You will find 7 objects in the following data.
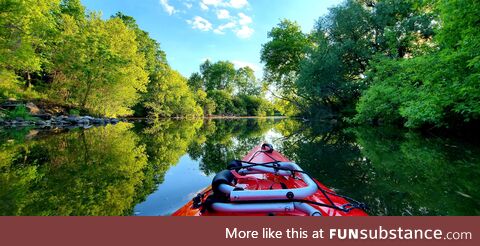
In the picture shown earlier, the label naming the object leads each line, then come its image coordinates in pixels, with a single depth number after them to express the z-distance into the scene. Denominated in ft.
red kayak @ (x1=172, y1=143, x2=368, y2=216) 6.31
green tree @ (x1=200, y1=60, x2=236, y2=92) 215.31
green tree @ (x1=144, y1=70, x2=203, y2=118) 114.62
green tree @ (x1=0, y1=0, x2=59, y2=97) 41.75
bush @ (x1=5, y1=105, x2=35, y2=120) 45.96
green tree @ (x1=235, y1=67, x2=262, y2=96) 224.53
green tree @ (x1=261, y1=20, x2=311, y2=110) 106.63
